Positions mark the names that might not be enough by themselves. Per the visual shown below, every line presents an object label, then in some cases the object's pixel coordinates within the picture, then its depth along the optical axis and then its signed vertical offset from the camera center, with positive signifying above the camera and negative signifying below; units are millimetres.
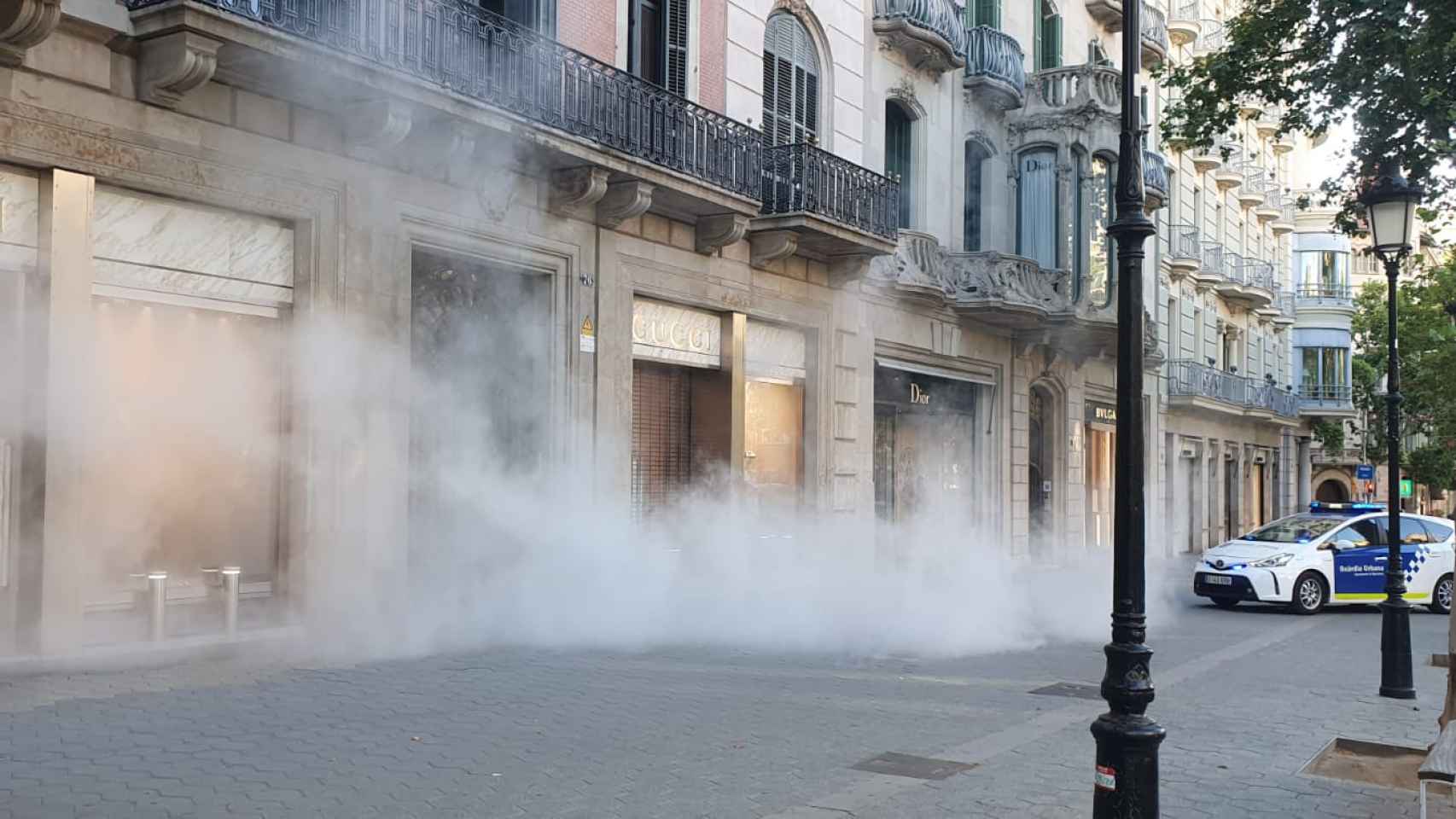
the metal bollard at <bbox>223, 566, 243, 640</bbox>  9203 -1043
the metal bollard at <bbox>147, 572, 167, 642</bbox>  8672 -994
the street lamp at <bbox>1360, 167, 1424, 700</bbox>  8789 +1445
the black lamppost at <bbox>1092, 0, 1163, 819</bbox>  4535 -368
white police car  15922 -1241
